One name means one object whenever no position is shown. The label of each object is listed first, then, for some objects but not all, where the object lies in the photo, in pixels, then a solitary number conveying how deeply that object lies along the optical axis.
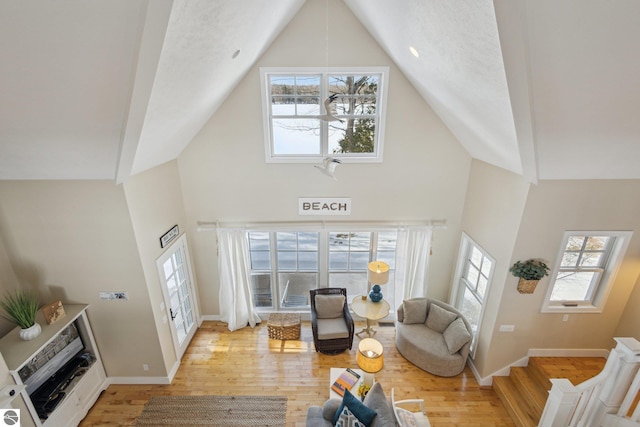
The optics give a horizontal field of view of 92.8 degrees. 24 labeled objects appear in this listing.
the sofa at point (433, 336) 4.76
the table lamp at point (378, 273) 4.97
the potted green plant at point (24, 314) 3.49
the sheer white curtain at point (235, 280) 5.55
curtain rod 5.52
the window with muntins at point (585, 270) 4.03
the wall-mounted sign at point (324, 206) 5.41
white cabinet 3.38
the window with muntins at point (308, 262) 5.84
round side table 5.10
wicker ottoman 5.62
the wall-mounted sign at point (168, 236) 4.65
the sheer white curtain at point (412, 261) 5.53
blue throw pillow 3.43
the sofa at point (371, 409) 3.39
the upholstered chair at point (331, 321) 5.22
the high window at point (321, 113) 4.88
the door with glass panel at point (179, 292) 4.77
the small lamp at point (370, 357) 3.75
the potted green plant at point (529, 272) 3.92
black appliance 3.58
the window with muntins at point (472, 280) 4.83
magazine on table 4.08
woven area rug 4.21
